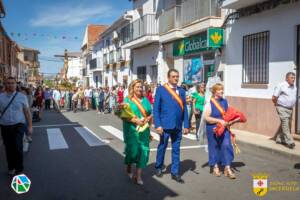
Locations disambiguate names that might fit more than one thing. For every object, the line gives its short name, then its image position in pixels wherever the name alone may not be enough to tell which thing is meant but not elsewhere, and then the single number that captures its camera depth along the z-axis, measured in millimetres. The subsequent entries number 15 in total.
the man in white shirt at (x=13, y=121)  4535
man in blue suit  4354
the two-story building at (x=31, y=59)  60592
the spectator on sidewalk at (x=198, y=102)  7641
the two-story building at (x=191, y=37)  10182
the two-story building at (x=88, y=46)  37532
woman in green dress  4260
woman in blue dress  4616
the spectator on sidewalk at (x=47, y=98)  18373
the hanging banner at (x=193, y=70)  11719
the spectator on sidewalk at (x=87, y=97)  18162
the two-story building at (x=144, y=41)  15593
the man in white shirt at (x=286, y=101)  6115
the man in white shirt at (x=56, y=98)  18153
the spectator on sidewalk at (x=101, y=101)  15804
